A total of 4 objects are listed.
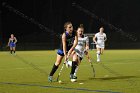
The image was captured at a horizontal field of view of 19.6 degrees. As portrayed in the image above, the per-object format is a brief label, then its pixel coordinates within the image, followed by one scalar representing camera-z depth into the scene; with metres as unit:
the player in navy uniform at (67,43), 14.17
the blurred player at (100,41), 28.96
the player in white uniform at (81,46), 16.11
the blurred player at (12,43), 43.50
